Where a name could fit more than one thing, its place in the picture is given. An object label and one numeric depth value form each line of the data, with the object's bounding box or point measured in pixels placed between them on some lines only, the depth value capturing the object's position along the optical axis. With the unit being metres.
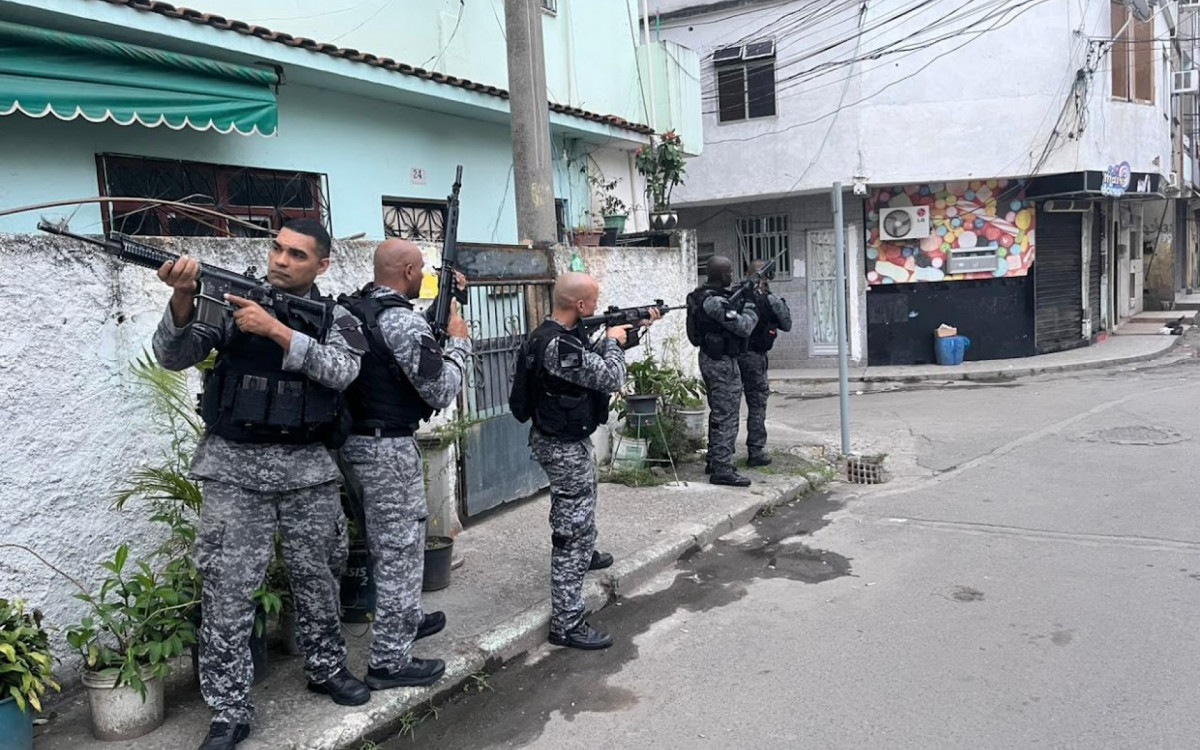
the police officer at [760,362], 7.43
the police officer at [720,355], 6.84
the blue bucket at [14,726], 2.95
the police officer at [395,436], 3.46
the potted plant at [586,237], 9.03
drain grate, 7.59
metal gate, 6.02
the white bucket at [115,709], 3.22
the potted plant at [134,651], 3.22
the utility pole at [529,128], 6.84
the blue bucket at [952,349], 14.65
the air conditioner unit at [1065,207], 15.00
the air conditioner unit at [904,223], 14.92
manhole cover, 8.09
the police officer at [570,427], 4.13
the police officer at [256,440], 3.00
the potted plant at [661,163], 10.63
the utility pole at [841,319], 7.50
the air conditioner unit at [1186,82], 19.06
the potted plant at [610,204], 10.04
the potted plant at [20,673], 2.95
